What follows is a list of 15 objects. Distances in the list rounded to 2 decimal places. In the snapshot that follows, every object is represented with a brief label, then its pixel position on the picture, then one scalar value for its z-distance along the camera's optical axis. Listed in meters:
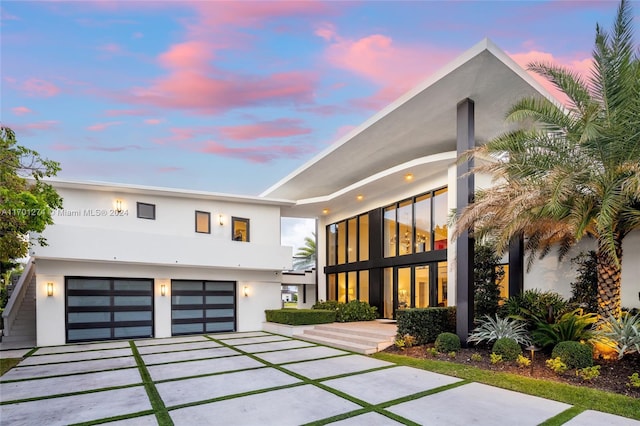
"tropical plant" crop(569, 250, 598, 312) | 10.19
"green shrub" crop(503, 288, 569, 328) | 9.12
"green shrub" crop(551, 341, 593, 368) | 6.96
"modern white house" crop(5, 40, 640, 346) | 9.98
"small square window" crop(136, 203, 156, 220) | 13.92
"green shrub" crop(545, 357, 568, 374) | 6.99
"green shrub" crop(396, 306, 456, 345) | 9.98
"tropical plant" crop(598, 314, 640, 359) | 6.71
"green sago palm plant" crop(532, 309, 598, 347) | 7.98
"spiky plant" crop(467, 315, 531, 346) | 8.69
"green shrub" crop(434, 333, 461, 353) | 9.05
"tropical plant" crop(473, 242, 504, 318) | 10.87
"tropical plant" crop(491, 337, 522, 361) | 8.02
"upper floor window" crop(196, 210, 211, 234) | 14.89
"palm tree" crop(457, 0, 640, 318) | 6.81
